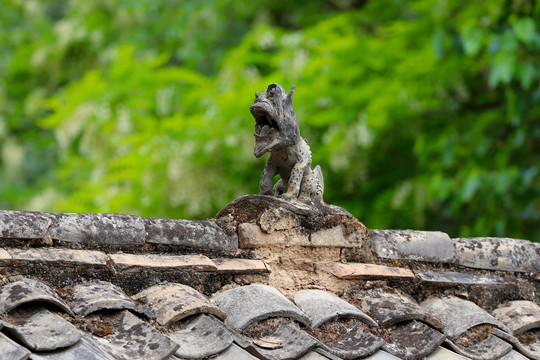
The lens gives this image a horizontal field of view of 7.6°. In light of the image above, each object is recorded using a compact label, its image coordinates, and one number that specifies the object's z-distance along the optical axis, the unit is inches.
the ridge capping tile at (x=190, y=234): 340.9
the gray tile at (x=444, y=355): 340.1
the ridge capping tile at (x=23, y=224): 333.3
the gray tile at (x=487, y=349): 342.2
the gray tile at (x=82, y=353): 322.8
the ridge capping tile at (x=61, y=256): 332.8
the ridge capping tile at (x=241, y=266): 342.2
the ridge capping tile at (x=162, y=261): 337.5
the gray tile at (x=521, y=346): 344.6
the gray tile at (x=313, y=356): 333.4
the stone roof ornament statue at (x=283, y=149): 346.7
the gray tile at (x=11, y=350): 321.0
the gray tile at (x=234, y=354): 330.3
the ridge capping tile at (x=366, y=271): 347.3
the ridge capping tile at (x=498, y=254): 355.8
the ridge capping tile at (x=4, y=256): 331.2
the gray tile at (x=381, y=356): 336.9
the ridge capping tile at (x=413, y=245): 351.2
